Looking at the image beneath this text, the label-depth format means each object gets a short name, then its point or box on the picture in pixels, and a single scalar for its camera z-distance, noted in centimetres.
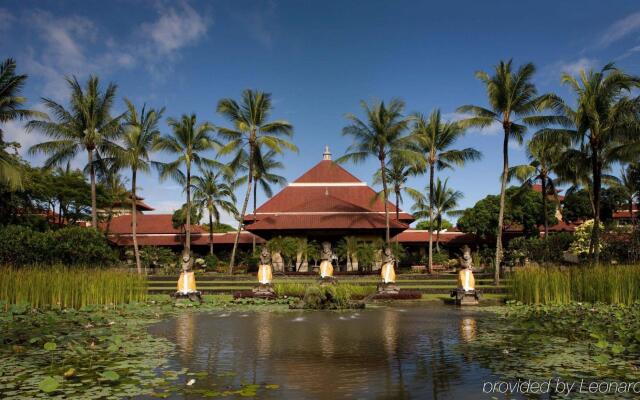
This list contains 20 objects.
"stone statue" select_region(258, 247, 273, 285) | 1834
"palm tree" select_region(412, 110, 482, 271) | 3117
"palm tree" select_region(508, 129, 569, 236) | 3188
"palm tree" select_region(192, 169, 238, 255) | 4231
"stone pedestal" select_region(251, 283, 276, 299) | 1803
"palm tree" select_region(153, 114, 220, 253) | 3231
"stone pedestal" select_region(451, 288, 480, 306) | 1659
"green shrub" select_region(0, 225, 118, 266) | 2339
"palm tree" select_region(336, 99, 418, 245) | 3030
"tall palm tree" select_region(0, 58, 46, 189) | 2209
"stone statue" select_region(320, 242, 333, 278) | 1919
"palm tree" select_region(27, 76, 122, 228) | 2905
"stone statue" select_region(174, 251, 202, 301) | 1647
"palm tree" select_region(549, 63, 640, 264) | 2270
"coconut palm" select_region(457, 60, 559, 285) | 2516
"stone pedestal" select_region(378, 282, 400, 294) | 1853
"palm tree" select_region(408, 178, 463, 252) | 4141
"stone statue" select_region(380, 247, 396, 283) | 1891
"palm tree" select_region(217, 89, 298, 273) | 3178
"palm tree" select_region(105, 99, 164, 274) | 3027
